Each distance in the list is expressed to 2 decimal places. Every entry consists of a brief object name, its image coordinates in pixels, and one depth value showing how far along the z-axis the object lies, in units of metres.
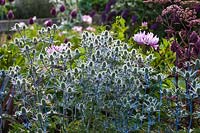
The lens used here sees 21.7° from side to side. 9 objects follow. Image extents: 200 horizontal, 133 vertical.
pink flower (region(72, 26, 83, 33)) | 6.10
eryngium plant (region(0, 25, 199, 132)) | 2.21
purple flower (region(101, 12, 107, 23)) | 6.48
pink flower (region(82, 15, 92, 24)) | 6.99
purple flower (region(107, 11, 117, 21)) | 6.32
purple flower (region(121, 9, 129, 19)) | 6.48
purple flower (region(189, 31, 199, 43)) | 2.74
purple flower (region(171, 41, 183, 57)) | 2.67
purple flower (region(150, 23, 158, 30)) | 5.12
